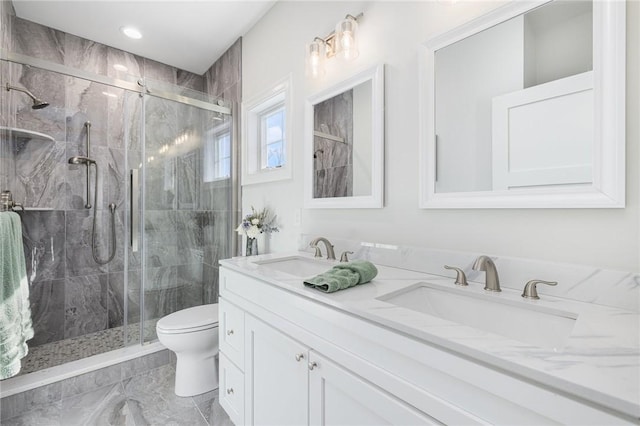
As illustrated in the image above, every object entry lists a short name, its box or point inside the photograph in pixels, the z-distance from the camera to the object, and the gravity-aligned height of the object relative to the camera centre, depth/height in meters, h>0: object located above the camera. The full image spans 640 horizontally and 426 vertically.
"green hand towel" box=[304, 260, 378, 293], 0.95 -0.22
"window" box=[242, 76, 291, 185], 2.00 +0.60
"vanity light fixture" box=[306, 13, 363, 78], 1.45 +0.90
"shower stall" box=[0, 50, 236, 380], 2.06 +0.12
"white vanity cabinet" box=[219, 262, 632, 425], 0.52 -0.41
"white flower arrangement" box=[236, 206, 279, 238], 2.02 -0.09
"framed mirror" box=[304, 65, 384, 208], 1.38 +0.38
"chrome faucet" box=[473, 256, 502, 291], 0.93 -0.19
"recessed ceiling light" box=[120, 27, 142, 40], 2.33 +1.49
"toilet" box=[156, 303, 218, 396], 1.71 -0.82
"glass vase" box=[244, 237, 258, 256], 2.07 -0.25
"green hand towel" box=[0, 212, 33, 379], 1.46 -0.47
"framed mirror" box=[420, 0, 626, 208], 0.81 +0.35
